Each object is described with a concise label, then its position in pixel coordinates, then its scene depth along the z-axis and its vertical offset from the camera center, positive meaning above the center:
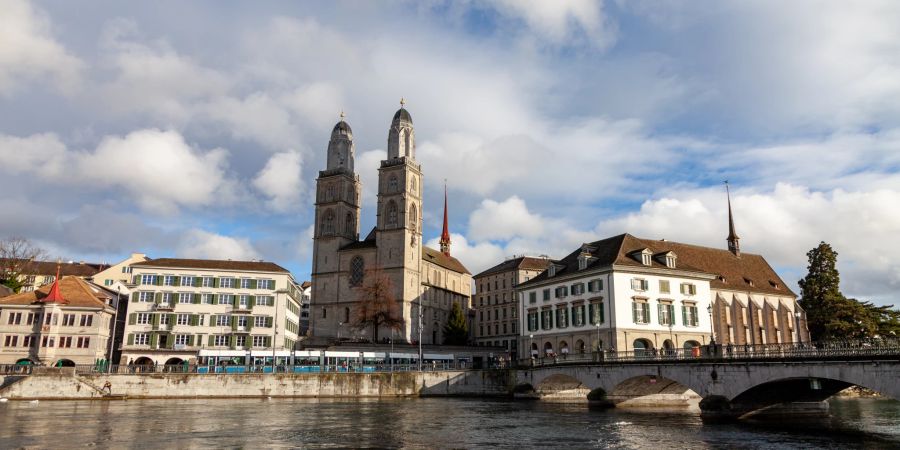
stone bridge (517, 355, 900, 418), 33.19 -0.33
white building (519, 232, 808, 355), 63.59 +6.92
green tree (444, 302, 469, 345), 102.81 +6.03
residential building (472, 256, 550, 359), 113.94 +12.12
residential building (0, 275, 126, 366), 70.62 +4.53
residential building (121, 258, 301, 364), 77.19 +7.09
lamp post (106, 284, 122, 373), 75.66 +4.72
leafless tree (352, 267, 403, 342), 91.38 +8.70
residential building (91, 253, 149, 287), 100.56 +13.98
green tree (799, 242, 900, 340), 77.00 +7.19
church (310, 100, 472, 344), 98.88 +18.09
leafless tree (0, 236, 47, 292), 85.19 +13.29
